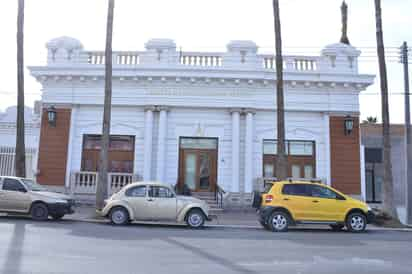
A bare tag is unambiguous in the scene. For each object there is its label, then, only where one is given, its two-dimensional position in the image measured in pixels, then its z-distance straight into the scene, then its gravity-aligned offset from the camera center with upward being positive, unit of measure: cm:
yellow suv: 1327 -104
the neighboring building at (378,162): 2388 +100
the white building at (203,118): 1969 +285
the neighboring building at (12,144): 2155 +157
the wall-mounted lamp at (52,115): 1970 +284
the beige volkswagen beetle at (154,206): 1331 -106
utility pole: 1667 +124
